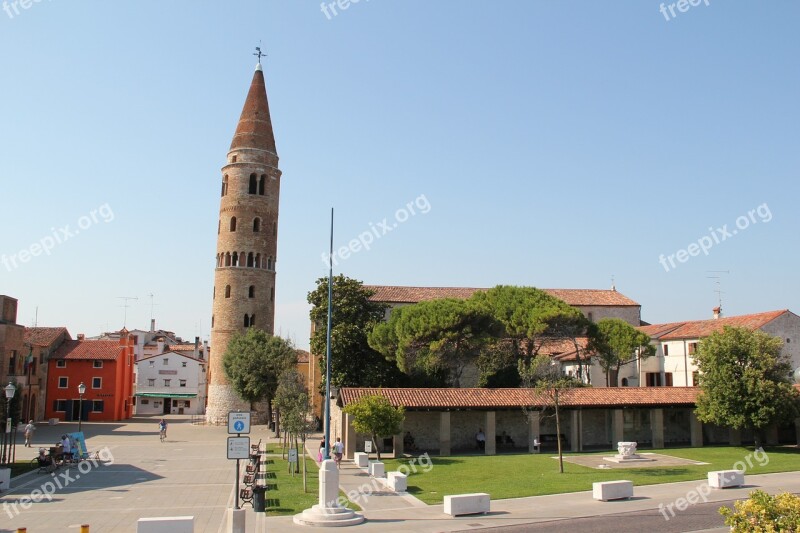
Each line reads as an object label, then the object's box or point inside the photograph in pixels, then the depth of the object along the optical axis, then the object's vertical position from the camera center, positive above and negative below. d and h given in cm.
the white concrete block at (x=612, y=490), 2042 -366
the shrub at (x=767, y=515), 895 -195
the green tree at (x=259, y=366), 4944 +16
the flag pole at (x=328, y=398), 1993 -91
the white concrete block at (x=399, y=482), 2253 -383
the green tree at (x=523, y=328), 4544 +302
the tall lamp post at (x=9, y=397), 2677 -129
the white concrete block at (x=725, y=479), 2250 -360
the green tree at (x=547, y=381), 2764 -47
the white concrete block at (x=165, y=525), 1527 -363
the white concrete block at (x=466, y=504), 1848 -374
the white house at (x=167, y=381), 7778 -163
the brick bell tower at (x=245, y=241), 5791 +1132
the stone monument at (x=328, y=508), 1761 -375
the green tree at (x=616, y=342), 4853 +214
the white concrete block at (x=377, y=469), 2567 -386
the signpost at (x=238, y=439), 1443 -156
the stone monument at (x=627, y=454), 2973 -375
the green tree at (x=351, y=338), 4653 +221
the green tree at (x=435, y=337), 4359 +218
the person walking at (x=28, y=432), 3750 -373
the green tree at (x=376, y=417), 2942 -212
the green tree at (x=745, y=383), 3338 -51
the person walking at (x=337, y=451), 2847 -354
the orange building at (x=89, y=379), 5959 -117
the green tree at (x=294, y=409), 2559 -166
